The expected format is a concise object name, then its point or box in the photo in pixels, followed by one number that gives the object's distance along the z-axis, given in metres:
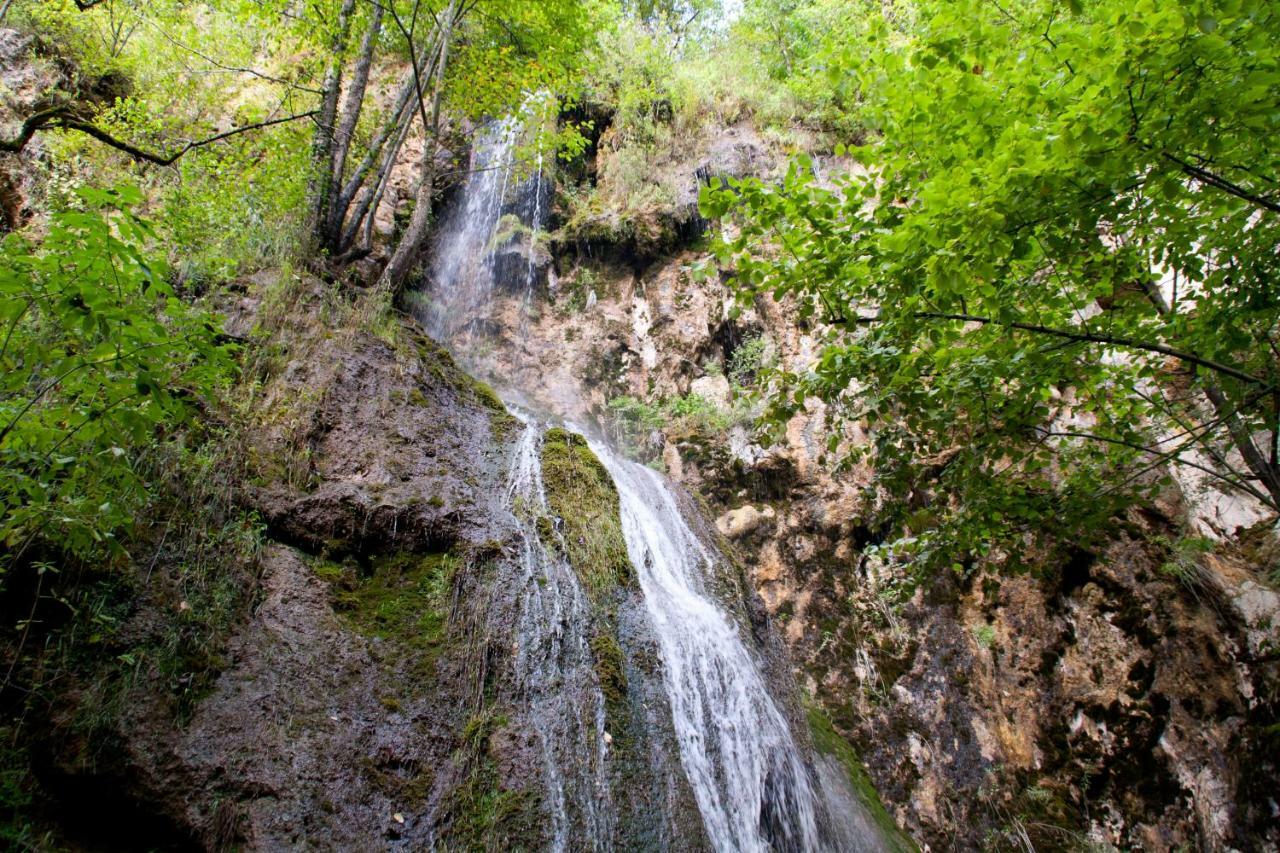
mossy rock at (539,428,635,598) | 4.80
